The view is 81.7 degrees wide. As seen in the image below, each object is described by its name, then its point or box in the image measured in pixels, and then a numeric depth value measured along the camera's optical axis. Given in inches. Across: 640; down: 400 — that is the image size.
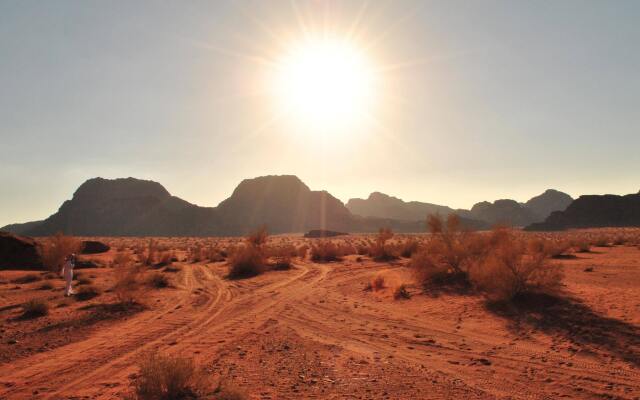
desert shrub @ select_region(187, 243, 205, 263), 1225.9
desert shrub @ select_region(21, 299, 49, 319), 440.7
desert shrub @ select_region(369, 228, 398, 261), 1177.4
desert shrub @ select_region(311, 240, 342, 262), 1209.4
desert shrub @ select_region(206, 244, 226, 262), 1220.5
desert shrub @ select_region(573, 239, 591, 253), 1122.2
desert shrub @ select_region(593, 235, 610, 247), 1286.9
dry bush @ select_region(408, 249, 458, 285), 631.2
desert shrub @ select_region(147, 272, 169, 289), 675.4
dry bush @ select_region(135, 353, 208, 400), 208.4
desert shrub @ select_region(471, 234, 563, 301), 451.8
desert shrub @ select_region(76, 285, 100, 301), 558.5
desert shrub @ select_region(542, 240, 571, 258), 991.0
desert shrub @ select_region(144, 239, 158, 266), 1089.4
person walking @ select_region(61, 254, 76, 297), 573.0
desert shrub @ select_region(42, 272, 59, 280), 753.2
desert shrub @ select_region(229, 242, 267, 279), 861.2
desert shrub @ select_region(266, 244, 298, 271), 959.6
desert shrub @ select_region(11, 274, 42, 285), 694.0
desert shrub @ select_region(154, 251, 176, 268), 1054.4
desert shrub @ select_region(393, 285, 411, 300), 537.2
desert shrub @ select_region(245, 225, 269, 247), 1240.8
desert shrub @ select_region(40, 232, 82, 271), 868.0
